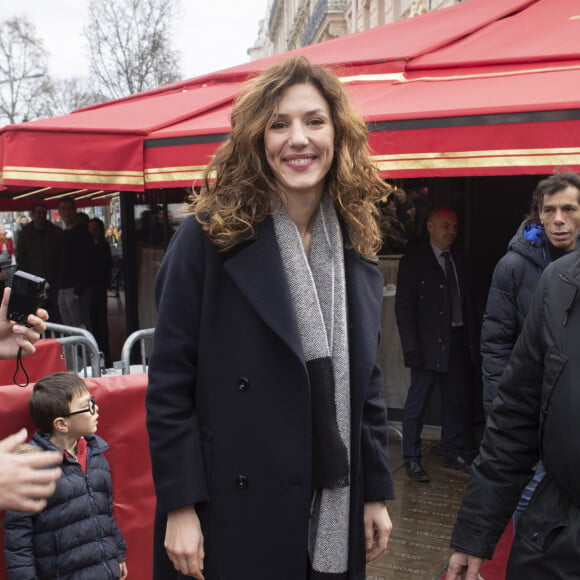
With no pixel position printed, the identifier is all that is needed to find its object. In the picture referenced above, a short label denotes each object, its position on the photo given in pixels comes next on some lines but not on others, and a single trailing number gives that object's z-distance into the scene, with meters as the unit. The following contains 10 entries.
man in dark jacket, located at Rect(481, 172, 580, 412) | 3.85
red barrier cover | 3.19
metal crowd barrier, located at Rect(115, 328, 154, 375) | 3.94
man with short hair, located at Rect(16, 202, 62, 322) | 9.85
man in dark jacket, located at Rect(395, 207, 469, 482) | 5.29
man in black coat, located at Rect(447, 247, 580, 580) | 1.66
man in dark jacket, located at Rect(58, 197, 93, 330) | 9.23
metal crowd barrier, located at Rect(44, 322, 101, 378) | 4.03
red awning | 4.14
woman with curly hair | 1.83
